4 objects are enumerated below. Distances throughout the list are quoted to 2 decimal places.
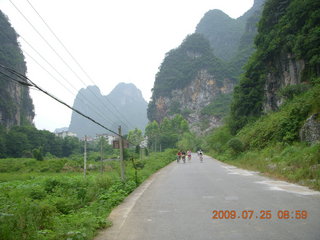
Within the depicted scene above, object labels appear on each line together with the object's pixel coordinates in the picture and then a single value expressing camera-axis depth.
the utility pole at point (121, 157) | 12.64
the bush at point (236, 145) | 26.78
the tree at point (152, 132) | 90.78
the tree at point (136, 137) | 88.81
